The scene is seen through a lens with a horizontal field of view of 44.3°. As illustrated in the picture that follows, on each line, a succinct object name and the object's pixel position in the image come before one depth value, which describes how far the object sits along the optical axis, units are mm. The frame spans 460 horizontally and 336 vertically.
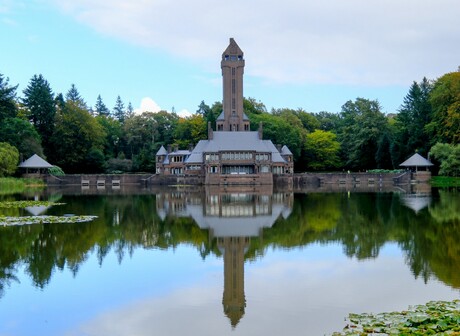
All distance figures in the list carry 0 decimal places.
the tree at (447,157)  67438
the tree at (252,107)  104844
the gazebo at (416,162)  76375
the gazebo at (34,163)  75812
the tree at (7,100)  77112
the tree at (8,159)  65938
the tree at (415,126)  82062
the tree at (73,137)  88312
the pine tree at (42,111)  90000
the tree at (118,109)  152625
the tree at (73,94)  133375
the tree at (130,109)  152162
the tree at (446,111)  72125
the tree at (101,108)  154375
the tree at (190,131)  96188
